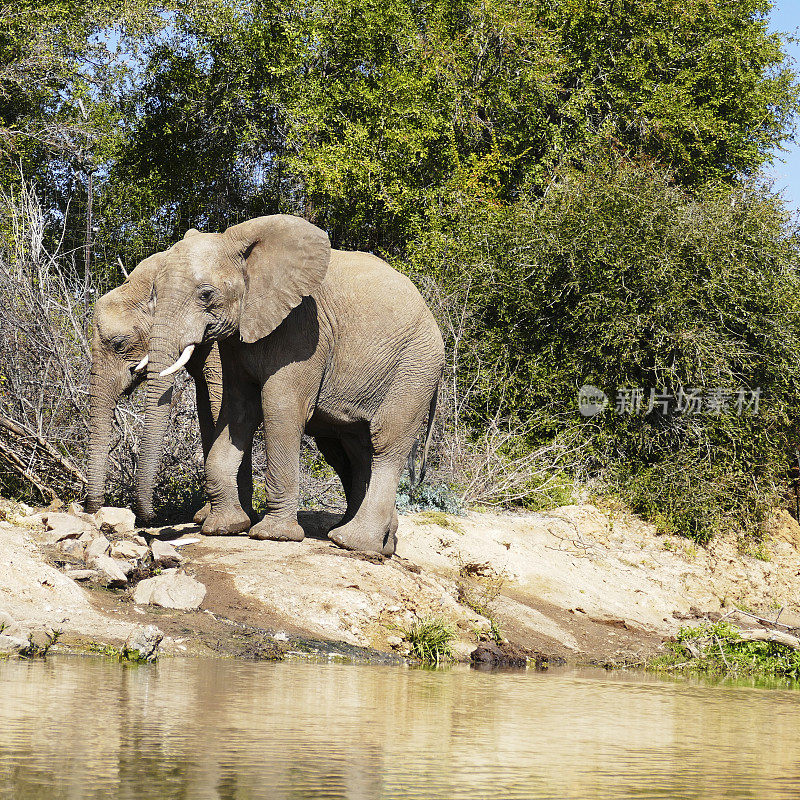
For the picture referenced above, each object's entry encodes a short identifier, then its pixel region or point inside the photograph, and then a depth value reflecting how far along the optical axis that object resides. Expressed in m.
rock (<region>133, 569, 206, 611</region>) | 17.19
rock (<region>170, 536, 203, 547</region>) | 20.02
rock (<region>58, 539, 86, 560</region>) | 18.19
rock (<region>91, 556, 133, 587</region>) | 17.33
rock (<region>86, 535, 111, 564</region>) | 17.95
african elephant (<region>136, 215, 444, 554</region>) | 19.64
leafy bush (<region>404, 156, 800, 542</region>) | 33.00
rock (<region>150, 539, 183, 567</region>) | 18.53
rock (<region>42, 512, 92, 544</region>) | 18.59
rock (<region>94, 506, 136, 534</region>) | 19.37
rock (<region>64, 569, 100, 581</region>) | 17.23
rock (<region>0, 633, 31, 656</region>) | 14.15
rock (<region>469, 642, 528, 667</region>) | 18.52
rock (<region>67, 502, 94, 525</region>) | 19.80
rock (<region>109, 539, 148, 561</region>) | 18.09
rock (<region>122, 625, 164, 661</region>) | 14.83
